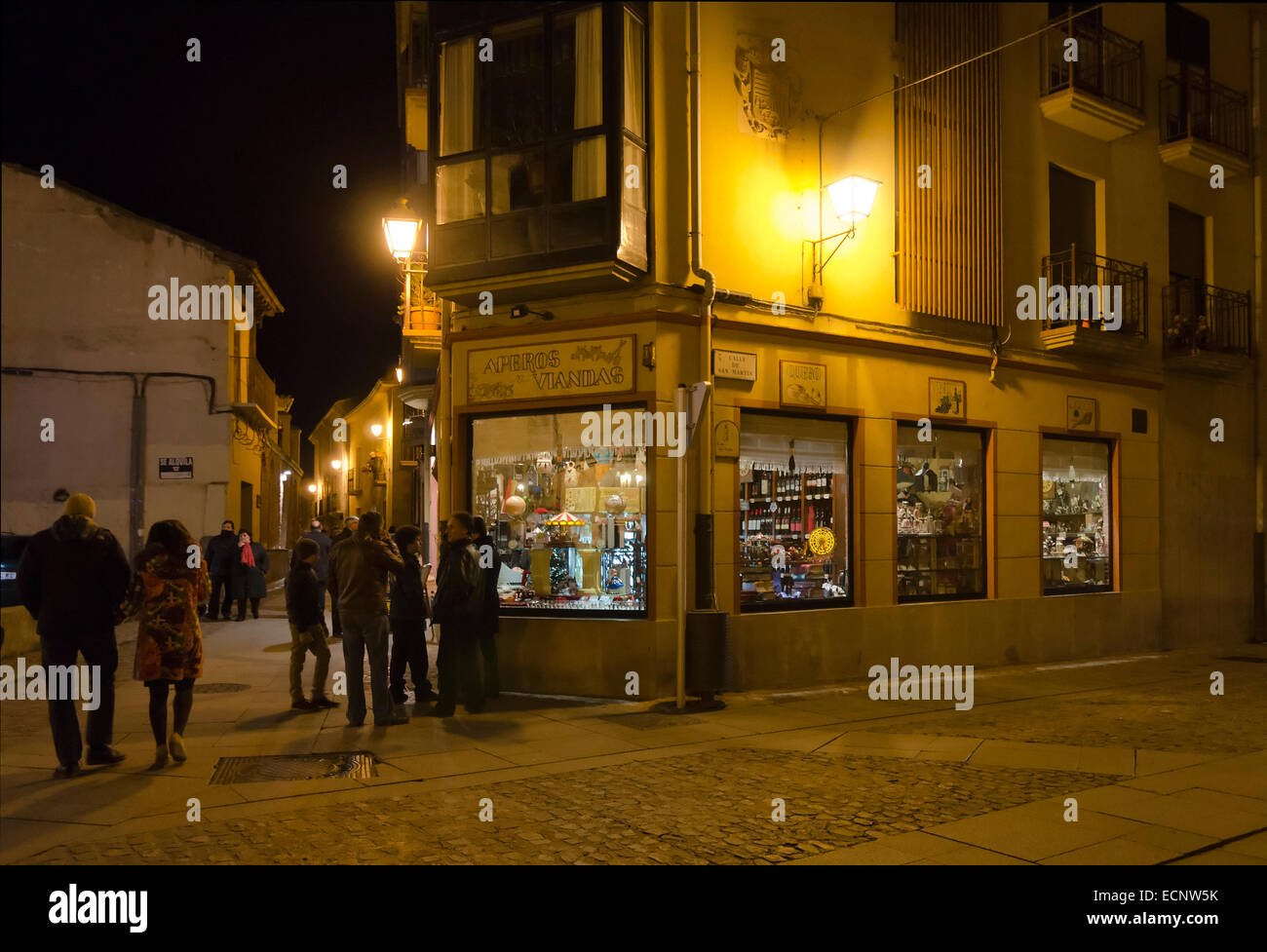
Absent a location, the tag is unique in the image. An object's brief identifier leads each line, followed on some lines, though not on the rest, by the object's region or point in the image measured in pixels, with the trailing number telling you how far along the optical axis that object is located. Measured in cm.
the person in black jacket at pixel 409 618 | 980
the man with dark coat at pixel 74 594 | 715
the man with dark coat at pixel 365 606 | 895
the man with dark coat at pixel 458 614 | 949
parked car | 1605
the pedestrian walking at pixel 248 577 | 1808
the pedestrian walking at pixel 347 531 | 1237
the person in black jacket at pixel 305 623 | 995
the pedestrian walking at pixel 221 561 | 1780
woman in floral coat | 735
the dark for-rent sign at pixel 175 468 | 2181
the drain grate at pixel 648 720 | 921
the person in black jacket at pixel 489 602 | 988
